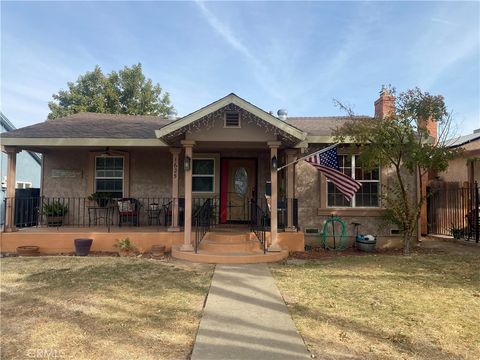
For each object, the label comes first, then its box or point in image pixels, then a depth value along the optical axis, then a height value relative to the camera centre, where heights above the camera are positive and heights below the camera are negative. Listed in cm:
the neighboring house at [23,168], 1696 +176
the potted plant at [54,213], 1078 -41
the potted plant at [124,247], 912 -125
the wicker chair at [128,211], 1066 -34
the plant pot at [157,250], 906 -132
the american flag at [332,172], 862 +75
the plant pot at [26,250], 920 -136
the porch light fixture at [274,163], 862 +96
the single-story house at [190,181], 876 +64
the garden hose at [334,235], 1055 -104
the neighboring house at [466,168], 1257 +145
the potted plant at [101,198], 1098 +7
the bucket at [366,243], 1009 -122
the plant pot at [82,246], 901 -122
